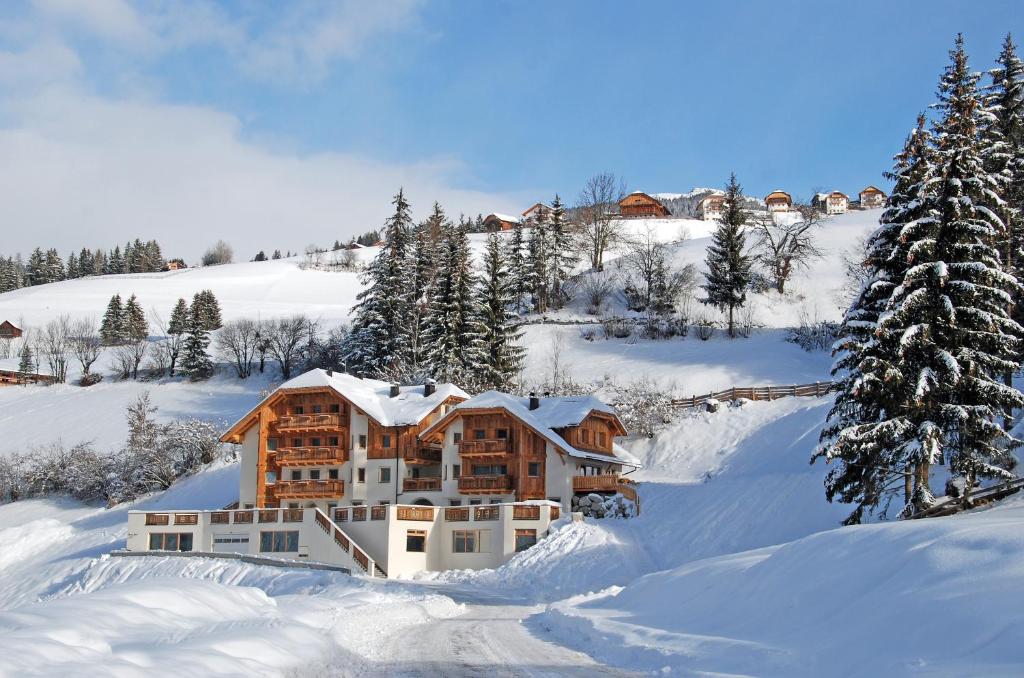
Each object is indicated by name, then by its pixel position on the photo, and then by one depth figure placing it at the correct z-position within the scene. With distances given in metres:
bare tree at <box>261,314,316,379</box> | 89.75
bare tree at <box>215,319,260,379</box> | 93.62
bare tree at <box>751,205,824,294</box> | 85.88
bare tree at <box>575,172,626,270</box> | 98.75
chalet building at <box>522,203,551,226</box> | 91.81
